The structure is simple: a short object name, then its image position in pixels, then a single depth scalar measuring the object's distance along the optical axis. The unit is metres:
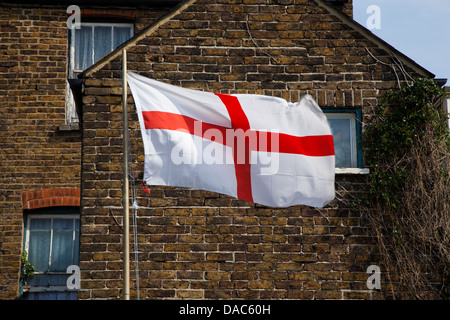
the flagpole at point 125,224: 13.45
